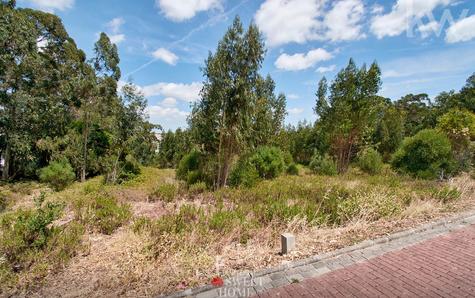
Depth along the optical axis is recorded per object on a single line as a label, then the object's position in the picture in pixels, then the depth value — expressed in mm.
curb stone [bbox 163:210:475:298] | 2826
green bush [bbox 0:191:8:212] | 7898
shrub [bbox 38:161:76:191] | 11248
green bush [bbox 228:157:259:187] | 10086
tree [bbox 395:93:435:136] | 27734
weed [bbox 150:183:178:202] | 7117
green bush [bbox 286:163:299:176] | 16450
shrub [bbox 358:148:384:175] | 14992
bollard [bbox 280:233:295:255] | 3604
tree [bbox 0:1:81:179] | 10367
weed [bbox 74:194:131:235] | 4570
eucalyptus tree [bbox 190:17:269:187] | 9273
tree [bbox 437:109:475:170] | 11758
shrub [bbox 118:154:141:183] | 12762
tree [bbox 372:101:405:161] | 21211
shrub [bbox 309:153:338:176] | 15180
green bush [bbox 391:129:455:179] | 10961
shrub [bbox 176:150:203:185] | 10625
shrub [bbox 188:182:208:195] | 8323
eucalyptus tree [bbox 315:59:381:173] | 13773
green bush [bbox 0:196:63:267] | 3314
